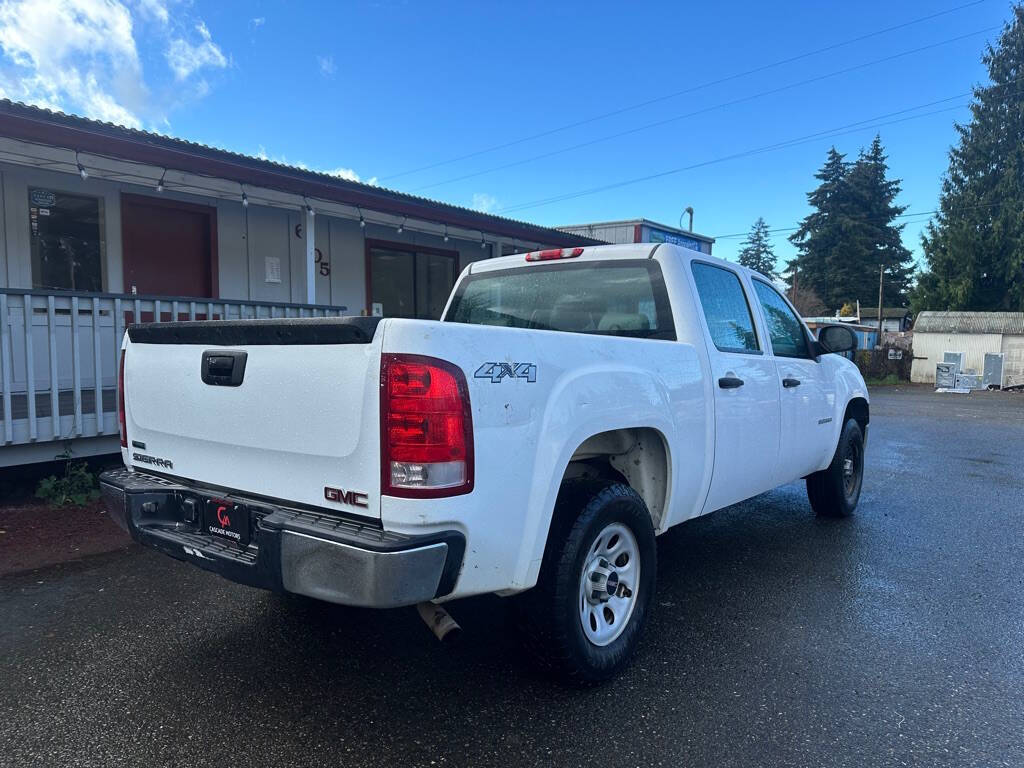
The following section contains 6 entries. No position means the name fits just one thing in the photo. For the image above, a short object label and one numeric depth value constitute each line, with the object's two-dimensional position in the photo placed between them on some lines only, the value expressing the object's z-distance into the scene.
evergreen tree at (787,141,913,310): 51.44
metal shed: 27.20
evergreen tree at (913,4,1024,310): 35.81
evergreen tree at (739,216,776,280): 87.81
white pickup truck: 2.21
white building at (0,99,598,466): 5.91
